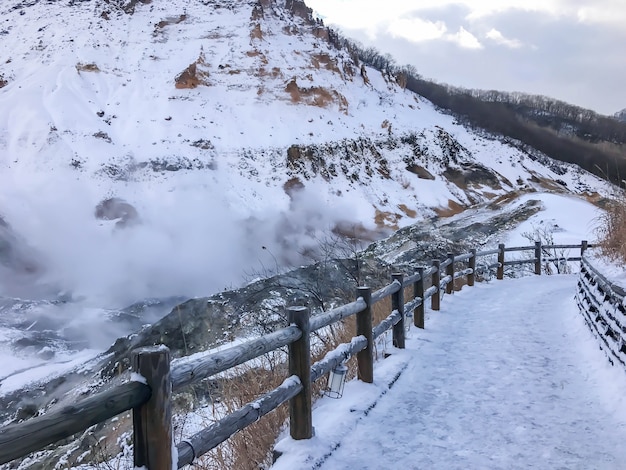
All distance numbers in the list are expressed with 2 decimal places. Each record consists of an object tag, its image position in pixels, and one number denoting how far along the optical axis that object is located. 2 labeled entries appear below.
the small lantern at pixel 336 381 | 4.61
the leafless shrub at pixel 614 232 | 7.12
